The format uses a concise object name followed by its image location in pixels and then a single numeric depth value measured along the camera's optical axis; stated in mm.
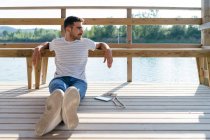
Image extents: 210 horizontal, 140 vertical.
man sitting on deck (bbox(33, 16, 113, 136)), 2770
